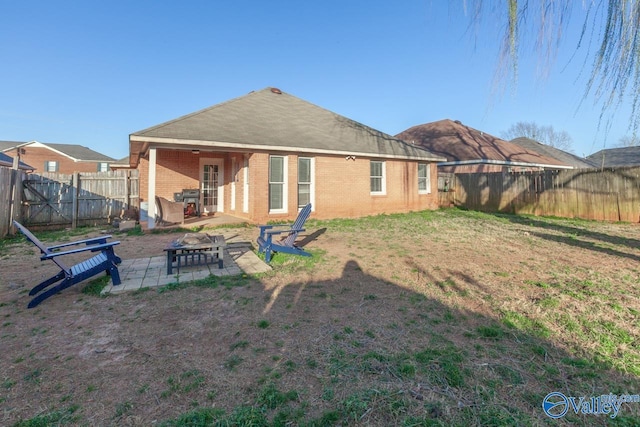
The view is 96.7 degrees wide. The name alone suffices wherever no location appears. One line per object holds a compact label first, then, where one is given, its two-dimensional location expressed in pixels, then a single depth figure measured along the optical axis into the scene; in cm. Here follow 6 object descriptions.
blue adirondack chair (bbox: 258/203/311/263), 591
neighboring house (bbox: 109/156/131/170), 1839
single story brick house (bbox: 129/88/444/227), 995
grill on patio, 1153
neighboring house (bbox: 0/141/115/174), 3528
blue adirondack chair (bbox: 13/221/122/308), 379
